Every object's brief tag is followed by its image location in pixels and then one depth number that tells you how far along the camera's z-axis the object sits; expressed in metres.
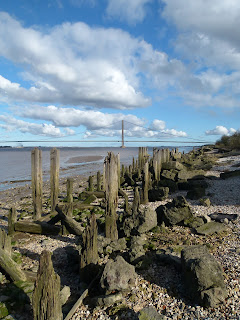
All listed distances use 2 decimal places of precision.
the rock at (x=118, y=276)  4.75
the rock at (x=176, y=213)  8.47
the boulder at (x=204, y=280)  4.23
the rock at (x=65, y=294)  4.64
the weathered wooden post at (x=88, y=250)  5.36
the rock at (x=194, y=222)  8.14
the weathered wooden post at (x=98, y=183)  15.44
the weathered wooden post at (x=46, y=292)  3.62
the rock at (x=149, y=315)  3.94
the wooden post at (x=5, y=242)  5.21
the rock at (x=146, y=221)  8.01
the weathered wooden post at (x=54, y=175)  10.29
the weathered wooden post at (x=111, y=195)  7.48
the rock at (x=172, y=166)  18.39
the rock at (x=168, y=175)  16.41
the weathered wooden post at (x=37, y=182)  9.92
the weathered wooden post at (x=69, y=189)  11.94
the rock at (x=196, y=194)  12.05
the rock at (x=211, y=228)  7.59
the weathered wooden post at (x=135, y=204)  8.50
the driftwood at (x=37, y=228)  8.38
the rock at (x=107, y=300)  4.48
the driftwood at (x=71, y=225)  8.02
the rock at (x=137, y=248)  5.89
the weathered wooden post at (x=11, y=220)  8.32
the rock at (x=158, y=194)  12.66
